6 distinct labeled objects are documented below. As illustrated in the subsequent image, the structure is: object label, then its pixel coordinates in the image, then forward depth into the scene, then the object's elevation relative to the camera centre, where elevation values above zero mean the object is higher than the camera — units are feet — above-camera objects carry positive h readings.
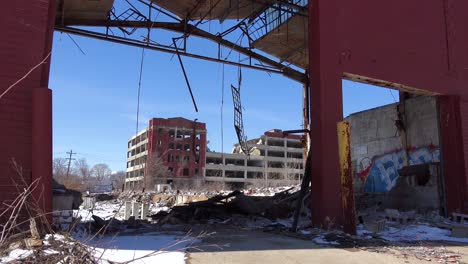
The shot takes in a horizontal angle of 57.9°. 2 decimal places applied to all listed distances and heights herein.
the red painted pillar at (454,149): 46.42 +4.21
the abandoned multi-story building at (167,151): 288.51 +25.29
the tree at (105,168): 383.14 +17.78
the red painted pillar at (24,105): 25.35 +4.93
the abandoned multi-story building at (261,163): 353.63 +20.49
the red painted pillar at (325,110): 35.53 +6.69
